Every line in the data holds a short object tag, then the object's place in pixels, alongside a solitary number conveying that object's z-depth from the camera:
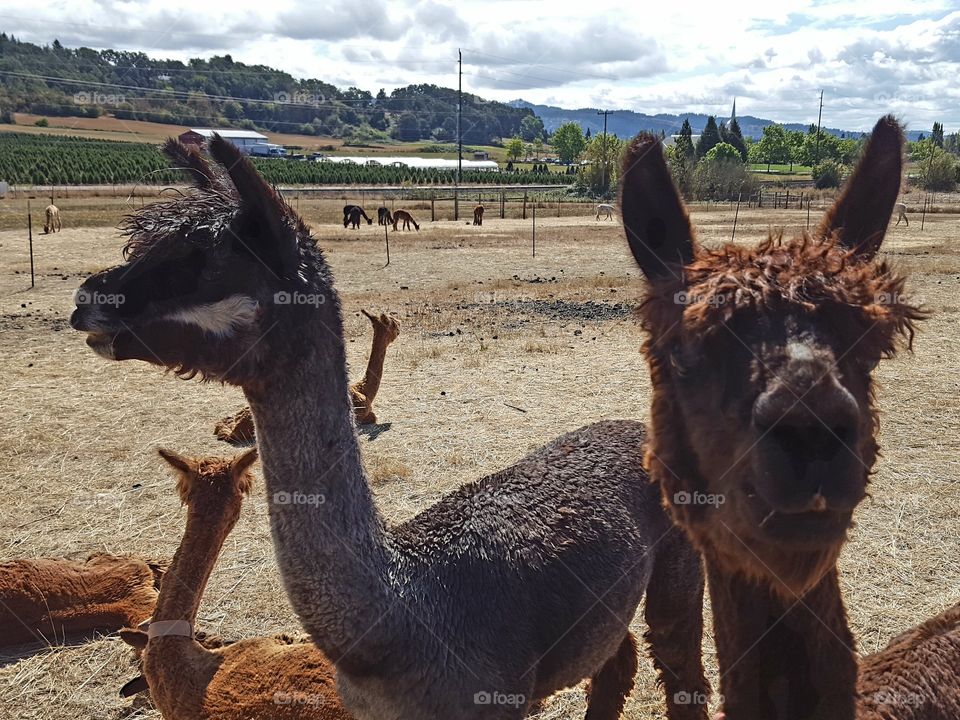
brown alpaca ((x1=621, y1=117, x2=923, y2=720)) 1.59
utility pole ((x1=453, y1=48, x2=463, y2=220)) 56.90
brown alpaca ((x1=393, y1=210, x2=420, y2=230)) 33.09
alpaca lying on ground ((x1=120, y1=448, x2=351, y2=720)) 3.54
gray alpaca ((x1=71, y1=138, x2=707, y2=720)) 2.55
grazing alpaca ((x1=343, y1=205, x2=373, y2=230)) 33.62
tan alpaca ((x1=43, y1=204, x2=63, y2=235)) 27.47
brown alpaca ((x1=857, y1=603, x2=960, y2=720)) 2.46
